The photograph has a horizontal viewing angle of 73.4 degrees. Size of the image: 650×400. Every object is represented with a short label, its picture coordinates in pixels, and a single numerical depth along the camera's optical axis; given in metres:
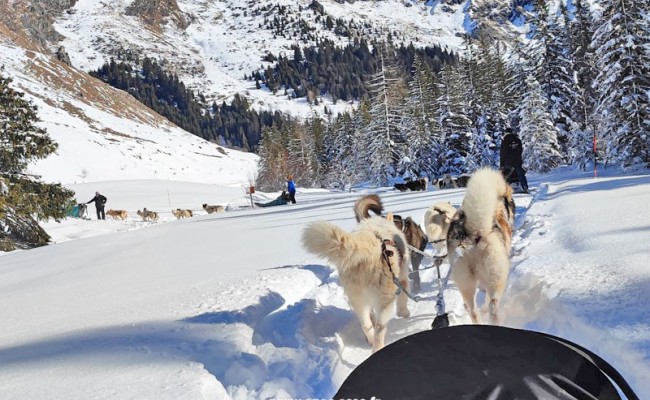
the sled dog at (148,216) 25.84
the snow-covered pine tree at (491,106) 36.19
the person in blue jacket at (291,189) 25.36
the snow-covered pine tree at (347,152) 49.59
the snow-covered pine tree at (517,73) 31.90
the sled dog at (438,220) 4.93
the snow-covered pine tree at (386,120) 37.06
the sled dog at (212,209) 28.50
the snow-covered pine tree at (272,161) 58.44
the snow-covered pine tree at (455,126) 36.66
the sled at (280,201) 26.11
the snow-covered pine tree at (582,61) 30.20
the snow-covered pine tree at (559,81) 28.55
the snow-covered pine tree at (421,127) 38.06
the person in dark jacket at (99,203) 26.04
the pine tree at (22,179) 16.28
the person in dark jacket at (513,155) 13.09
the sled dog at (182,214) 26.45
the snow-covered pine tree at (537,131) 27.19
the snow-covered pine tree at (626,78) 17.33
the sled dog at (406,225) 4.92
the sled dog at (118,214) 25.30
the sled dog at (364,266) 3.25
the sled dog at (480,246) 3.36
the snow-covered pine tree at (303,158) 61.12
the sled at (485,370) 1.33
